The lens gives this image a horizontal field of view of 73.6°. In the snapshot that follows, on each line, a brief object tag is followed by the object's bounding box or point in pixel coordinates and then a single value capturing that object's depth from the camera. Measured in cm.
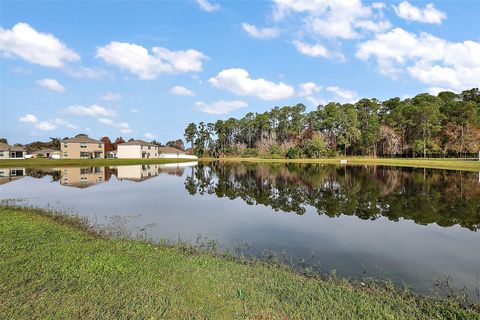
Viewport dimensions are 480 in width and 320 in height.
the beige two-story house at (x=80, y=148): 9350
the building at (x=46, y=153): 11226
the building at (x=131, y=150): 10706
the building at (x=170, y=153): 13455
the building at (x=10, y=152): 8600
